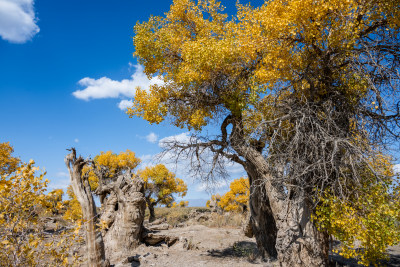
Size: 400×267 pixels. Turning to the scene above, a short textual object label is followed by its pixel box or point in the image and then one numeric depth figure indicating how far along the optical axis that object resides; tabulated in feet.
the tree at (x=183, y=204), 163.26
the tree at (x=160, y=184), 95.55
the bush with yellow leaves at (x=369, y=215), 18.65
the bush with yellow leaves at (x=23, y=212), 13.34
